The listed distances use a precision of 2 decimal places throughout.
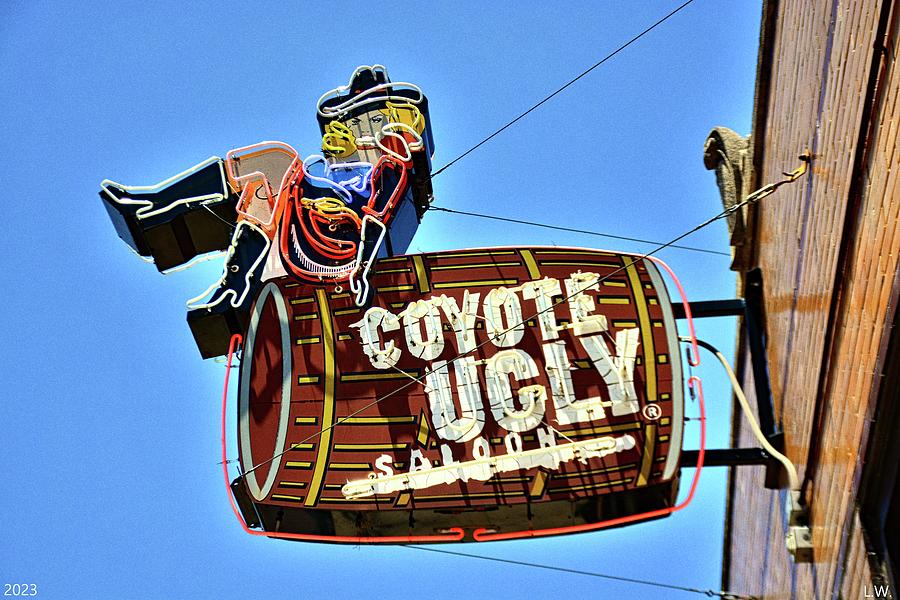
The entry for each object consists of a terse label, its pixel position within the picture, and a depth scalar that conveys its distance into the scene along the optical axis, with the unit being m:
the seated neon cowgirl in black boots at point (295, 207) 10.57
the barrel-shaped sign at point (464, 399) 9.03
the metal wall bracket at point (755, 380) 9.24
